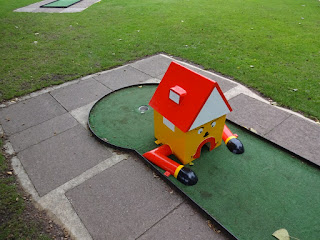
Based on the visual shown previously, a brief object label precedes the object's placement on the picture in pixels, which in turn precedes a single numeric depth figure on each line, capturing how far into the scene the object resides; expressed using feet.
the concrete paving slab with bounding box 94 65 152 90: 19.40
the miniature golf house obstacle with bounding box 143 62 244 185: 10.35
